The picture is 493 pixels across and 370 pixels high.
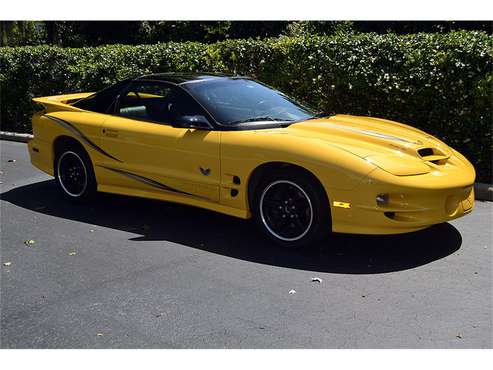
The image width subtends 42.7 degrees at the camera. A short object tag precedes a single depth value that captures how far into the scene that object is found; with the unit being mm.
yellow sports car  5055
